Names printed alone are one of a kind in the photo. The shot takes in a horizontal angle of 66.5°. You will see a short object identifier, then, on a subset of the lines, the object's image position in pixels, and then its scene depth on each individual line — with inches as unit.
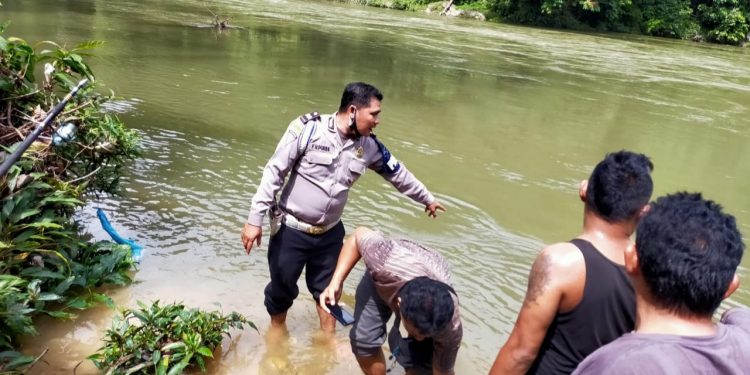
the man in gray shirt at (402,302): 97.3
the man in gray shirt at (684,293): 55.2
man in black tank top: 78.4
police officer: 131.5
